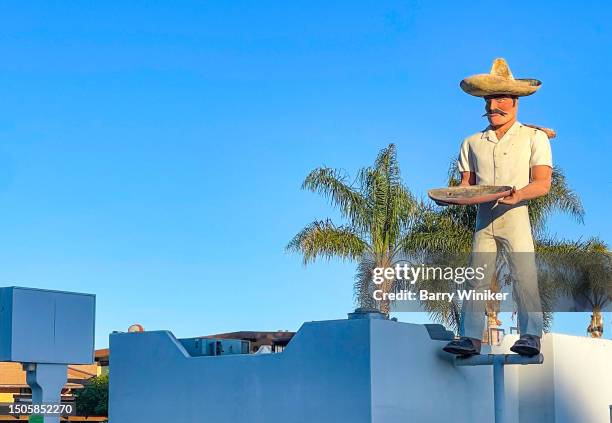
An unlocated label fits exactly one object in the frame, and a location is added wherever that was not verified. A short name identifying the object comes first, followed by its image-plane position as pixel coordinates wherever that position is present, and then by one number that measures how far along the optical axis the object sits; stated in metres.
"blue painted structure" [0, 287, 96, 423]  13.77
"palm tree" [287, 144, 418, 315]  22.42
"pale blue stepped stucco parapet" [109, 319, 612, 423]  11.59
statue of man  11.43
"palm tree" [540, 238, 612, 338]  24.31
